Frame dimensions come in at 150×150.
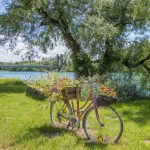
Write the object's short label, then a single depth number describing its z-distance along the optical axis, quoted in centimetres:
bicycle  700
